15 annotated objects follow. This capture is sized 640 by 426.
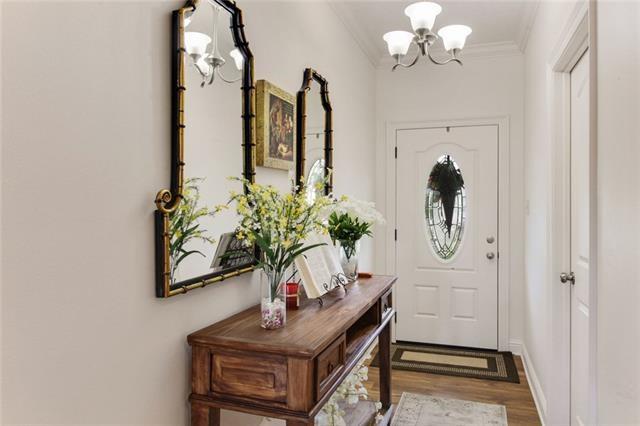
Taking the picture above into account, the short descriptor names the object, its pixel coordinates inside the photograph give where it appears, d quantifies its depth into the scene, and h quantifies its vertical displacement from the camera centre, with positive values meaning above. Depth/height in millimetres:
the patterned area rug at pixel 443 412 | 2717 -1216
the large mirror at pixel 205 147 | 1401 +225
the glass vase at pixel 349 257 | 2503 -241
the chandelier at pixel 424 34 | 2551 +1058
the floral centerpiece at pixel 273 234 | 1556 -76
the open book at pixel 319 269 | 1887 -249
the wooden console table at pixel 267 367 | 1349 -475
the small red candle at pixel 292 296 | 1862 -339
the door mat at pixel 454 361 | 3494 -1195
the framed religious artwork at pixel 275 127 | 1974 +387
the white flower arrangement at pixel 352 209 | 1978 +19
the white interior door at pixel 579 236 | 2162 -108
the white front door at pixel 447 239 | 4031 -225
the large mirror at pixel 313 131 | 2412 +459
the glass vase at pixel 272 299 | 1543 -296
